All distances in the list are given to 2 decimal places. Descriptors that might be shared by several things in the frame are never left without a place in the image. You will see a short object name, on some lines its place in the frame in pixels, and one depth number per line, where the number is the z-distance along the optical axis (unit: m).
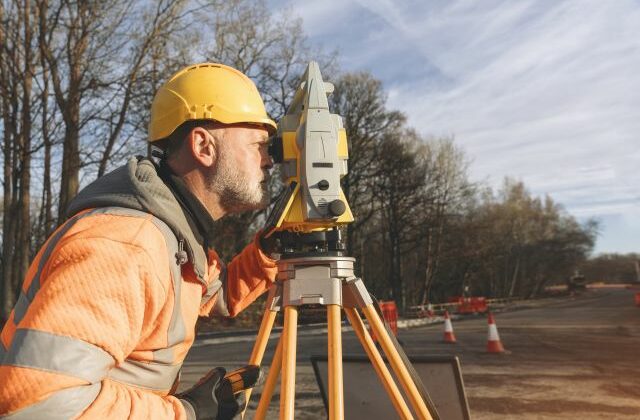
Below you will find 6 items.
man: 1.04
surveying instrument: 1.93
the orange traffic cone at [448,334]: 10.04
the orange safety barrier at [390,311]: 11.99
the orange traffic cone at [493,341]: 8.33
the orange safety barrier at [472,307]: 22.27
